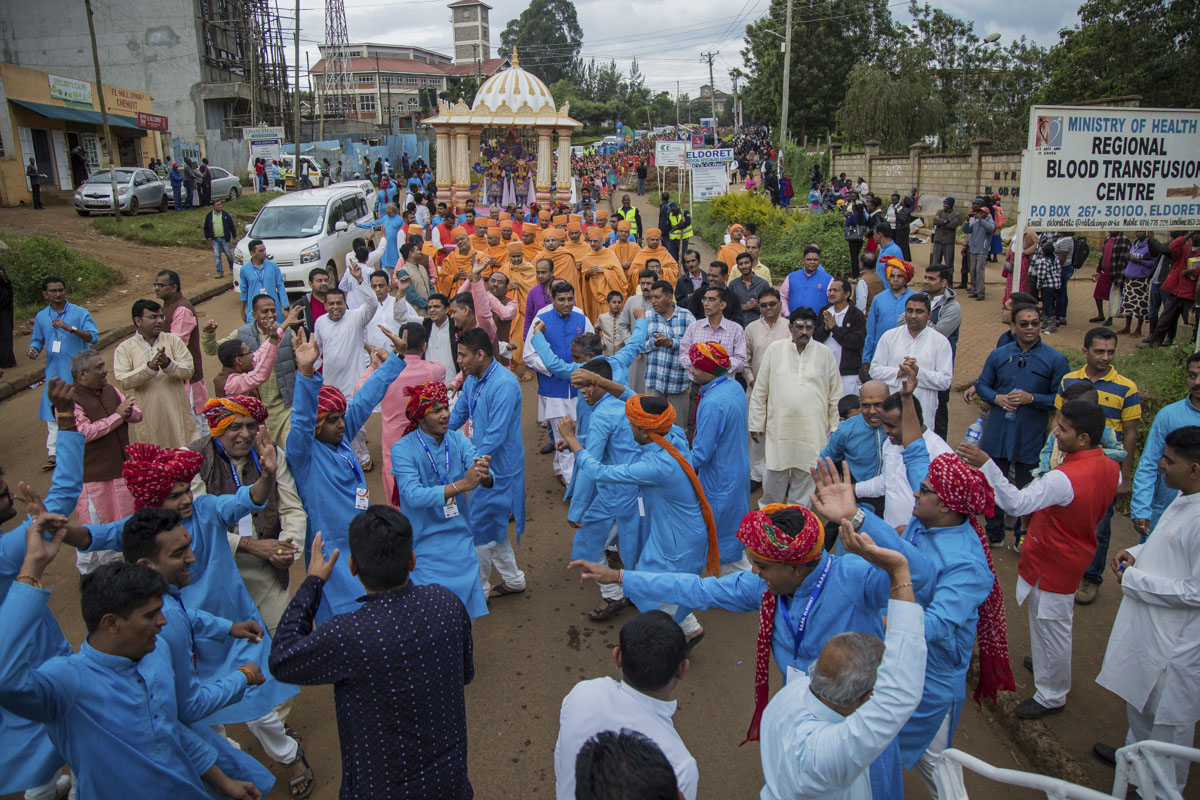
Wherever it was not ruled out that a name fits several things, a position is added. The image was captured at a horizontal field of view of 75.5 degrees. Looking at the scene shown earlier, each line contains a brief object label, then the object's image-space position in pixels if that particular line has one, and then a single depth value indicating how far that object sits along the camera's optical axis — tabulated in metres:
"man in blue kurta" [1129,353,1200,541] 4.24
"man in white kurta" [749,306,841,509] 5.96
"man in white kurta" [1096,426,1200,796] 3.34
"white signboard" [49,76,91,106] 25.67
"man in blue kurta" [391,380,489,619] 4.05
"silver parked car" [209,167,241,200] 27.36
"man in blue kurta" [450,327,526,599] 4.99
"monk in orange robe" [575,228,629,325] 10.52
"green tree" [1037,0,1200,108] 23.55
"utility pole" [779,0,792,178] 28.56
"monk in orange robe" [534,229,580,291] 10.73
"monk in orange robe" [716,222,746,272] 10.70
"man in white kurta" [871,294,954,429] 5.99
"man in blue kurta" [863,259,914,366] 6.88
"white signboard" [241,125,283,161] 30.55
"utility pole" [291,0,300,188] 27.38
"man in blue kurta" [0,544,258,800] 2.39
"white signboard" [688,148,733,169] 18.06
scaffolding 36.50
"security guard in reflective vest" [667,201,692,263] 15.27
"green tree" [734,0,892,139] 44.22
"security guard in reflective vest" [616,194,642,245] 15.56
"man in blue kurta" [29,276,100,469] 6.72
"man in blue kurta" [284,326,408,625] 4.02
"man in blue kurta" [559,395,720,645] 4.25
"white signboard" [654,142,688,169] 22.64
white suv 13.99
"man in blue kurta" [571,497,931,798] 2.80
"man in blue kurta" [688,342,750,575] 4.91
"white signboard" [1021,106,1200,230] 7.00
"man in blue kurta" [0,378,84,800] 2.87
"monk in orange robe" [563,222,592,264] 11.19
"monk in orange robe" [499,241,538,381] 10.61
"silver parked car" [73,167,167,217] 21.56
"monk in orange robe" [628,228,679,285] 11.05
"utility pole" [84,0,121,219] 20.78
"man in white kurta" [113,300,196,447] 5.77
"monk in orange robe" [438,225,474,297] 10.62
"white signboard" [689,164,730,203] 18.48
